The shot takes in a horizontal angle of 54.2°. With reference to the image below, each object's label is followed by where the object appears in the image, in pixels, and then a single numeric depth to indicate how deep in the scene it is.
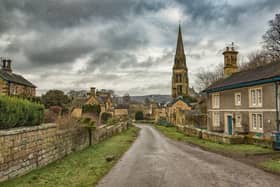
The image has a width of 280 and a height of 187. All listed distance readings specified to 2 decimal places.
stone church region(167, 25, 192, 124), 93.19
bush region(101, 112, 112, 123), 57.60
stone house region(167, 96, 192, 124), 68.32
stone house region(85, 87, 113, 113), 67.75
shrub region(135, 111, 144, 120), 92.69
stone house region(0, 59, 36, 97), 35.75
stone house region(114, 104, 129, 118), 93.28
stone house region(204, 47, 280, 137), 22.14
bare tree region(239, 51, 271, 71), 41.17
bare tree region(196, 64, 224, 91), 59.56
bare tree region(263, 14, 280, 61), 36.28
